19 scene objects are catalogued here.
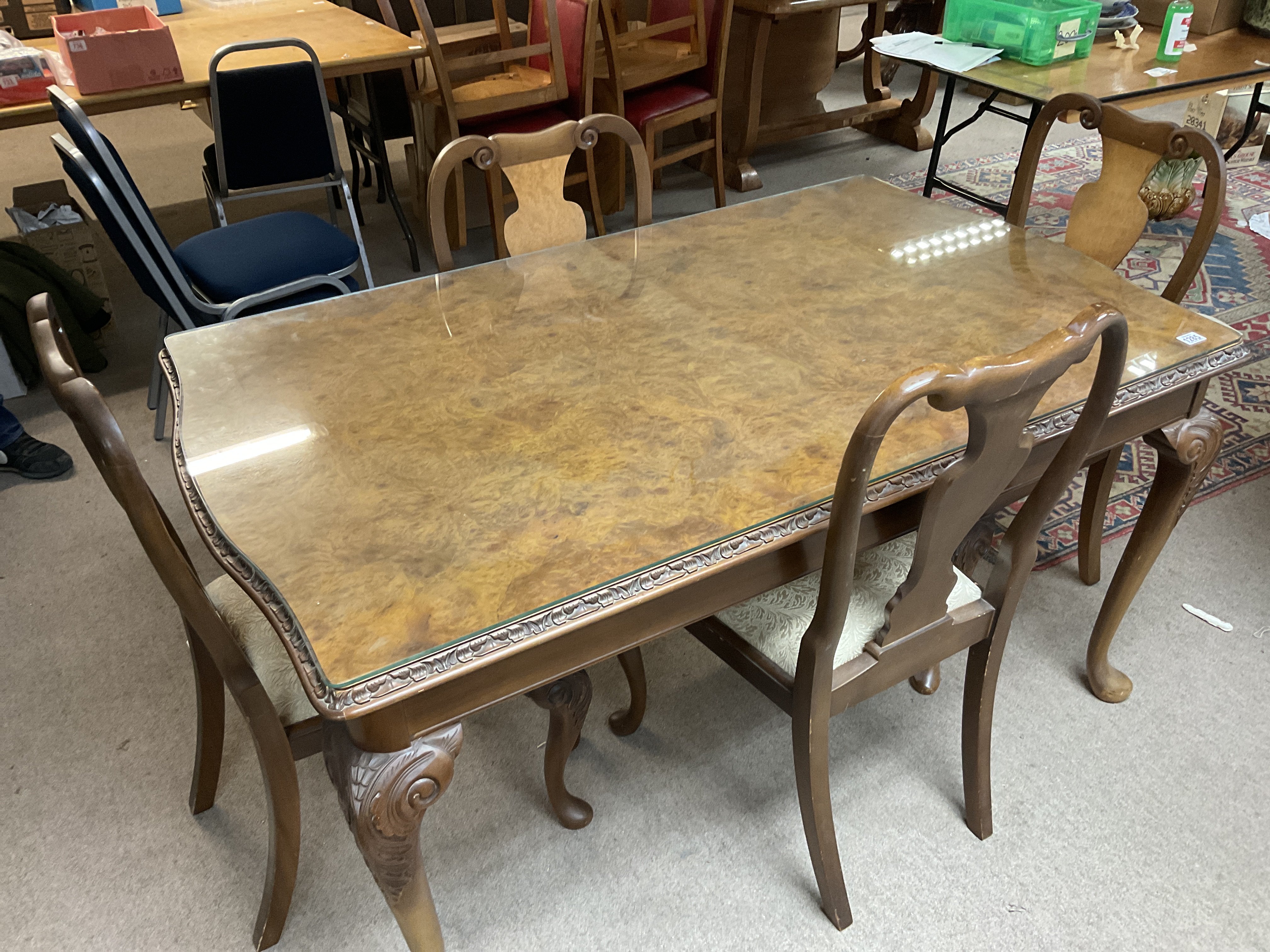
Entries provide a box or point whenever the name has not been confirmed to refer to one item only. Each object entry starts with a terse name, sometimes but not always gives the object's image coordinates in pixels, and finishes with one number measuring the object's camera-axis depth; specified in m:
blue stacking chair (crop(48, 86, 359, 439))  1.92
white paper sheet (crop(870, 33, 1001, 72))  2.91
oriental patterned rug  2.27
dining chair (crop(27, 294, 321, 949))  0.99
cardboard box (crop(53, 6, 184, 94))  2.54
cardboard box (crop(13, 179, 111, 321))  2.84
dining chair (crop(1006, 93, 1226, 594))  1.61
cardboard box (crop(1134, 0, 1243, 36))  3.25
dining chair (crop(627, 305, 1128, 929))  1.01
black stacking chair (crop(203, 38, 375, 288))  2.36
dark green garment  2.64
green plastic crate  2.90
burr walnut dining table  1.02
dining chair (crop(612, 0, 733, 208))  3.36
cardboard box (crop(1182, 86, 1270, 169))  3.43
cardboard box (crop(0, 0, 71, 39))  4.07
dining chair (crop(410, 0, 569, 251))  2.92
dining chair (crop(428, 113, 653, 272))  1.75
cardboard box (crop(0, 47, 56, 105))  2.53
